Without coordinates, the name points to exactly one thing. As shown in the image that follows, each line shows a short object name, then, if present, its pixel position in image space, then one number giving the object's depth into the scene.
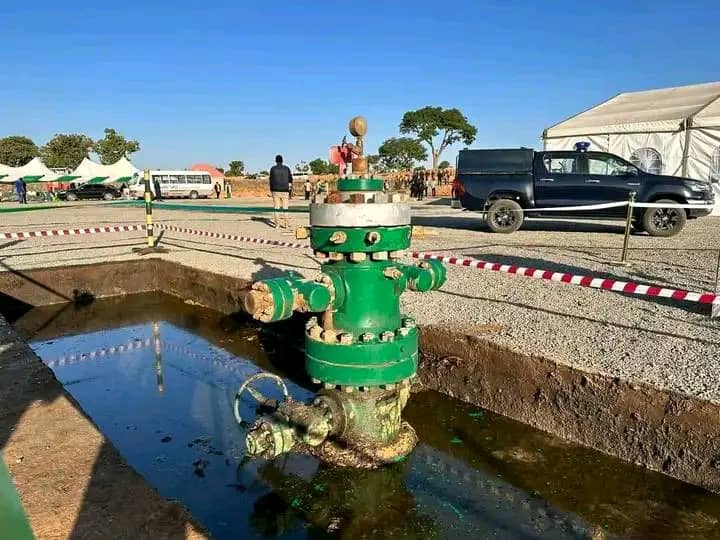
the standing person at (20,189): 30.26
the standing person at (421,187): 29.32
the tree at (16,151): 65.38
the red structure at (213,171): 43.04
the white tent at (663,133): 14.49
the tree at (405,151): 61.91
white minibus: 36.22
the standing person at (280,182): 11.84
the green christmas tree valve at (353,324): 2.67
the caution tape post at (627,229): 7.04
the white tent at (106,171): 37.31
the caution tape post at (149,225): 8.62
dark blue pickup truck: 10.32
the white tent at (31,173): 35.62
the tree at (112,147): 60.28
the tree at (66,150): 64.50
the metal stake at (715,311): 4.54
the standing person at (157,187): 34.19
